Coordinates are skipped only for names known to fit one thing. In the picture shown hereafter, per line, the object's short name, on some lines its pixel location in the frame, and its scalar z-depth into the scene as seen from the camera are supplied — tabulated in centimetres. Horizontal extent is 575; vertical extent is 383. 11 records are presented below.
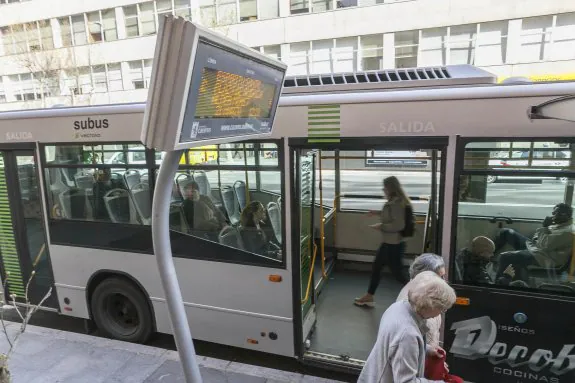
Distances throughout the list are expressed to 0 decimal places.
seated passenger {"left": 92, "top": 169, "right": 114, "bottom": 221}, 461
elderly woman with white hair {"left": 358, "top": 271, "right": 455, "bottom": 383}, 213
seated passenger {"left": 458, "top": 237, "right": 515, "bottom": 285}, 339
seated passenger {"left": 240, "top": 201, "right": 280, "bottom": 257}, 404
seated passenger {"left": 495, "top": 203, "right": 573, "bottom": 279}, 323
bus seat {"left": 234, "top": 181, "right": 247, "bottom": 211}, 417
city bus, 325
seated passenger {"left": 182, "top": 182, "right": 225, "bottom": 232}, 429
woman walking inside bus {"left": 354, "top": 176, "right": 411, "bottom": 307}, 499
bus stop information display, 153
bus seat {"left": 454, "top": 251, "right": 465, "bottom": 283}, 346
